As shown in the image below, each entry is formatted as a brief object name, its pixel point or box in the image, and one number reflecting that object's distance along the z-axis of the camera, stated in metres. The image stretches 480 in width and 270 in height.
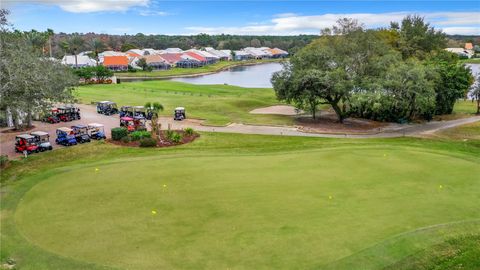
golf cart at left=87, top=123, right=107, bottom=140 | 37.78
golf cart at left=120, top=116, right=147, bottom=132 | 40.82
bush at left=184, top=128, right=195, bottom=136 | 39.12
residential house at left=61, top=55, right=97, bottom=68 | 129.00
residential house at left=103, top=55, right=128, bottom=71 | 139.75
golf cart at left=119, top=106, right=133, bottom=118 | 49.31
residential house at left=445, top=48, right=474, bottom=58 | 180.32
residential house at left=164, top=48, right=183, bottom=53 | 188.31
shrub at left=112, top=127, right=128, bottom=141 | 36.59
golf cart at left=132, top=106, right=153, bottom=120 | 49.31
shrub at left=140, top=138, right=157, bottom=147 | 34.00
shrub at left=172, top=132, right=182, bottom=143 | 36.15
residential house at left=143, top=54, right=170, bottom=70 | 151.25
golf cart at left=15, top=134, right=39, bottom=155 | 32.81
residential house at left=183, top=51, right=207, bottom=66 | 168.99
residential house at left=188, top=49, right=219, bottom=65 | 179.77
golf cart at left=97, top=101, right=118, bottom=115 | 52.25
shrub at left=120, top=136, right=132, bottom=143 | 35.81
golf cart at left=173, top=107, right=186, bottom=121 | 48.22
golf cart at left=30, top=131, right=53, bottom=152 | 33.28
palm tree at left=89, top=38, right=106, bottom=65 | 191.00
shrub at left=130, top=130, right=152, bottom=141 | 35.95
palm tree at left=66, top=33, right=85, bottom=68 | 178.38
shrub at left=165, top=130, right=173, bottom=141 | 36.84
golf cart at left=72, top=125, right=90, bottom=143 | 36.22
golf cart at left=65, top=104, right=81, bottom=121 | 48.69
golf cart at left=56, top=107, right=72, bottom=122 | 47.50
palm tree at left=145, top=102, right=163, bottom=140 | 37.88
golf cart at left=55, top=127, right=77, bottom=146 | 35.38
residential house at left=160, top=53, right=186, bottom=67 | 160.88
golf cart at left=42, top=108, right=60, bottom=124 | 46.72
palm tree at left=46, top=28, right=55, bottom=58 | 100.09
